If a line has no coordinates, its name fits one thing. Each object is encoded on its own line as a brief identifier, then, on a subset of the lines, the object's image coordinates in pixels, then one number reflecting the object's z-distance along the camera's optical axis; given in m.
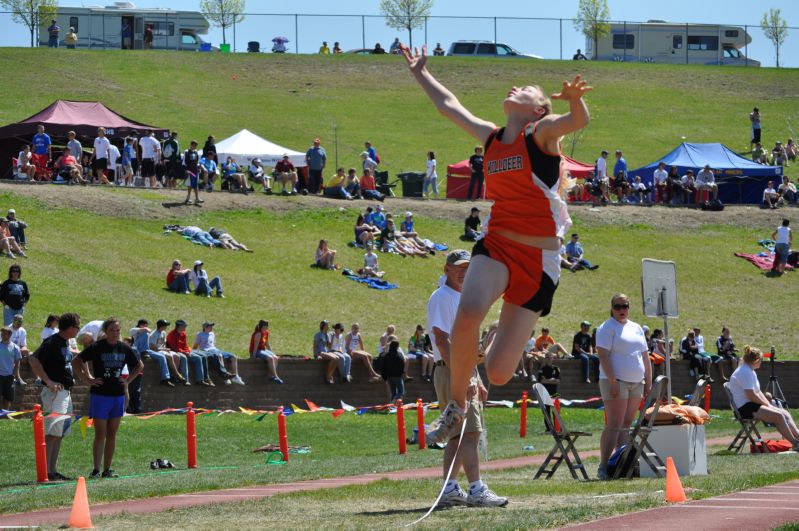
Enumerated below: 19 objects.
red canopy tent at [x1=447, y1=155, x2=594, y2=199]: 47.56
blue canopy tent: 48.56
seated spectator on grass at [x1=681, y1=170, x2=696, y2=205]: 48.53
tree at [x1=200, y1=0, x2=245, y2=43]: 81.69
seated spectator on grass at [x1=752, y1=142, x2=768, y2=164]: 54.47
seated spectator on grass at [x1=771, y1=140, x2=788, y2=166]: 55.91
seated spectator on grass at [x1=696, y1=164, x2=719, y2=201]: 48.05
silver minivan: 81.12
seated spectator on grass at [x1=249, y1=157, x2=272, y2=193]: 44.74
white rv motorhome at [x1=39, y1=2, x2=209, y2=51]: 76.12
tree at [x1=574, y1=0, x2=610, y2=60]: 83.44
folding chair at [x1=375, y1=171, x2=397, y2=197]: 44.94
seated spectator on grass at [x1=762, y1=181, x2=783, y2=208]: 48.69
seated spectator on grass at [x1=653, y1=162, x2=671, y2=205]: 47.89
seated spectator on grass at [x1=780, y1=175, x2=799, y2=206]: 49.50
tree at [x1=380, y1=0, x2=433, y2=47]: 84.06
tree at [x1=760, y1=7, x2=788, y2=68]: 86.69
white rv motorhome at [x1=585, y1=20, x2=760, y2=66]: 83.50
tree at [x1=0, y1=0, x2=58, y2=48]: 75.12
